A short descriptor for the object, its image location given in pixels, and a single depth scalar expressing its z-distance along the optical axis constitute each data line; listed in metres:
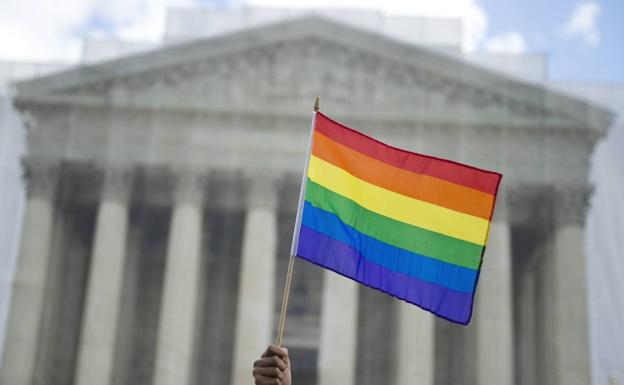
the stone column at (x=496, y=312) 23.48
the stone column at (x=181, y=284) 23.86
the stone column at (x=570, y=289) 23.03
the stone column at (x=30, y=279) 23.66
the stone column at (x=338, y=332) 23.34
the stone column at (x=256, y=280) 23.88
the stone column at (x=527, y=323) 26.32
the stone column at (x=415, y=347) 23.55
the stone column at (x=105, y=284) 23.88
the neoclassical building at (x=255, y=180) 23.94
